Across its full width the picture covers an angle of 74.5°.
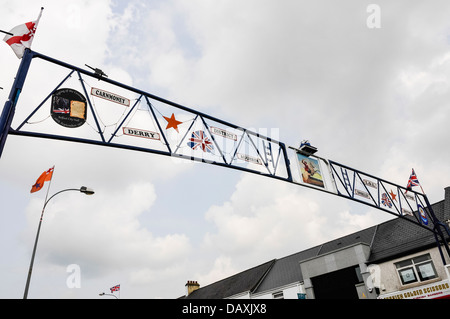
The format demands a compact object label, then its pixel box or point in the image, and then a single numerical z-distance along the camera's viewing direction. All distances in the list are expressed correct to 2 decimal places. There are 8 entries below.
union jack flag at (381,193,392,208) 13.48
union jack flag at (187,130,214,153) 9.15
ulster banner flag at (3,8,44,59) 6.45
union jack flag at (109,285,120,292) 27.87
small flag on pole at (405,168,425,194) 15.66
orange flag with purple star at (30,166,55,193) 9.45
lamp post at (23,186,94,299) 12.03
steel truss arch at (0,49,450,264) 6.15
